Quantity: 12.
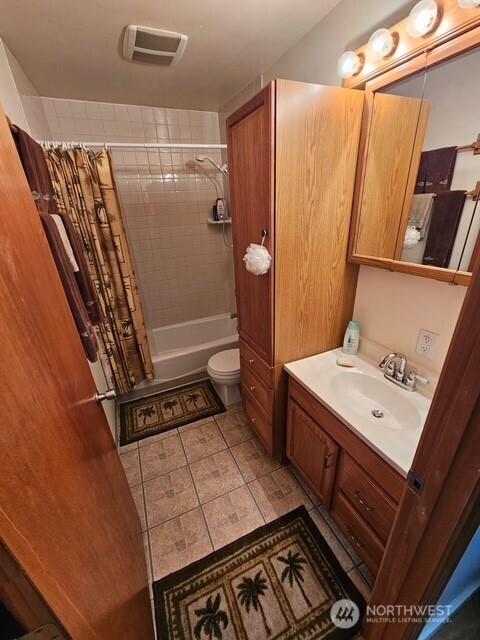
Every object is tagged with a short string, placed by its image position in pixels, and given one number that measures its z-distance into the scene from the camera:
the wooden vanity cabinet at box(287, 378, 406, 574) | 0.97
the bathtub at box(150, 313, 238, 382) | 2.48
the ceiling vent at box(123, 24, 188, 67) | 1.36
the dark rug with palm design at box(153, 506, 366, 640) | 1.06
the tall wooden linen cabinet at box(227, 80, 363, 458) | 1.08
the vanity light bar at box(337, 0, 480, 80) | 0.87
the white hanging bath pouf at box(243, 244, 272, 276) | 1.20
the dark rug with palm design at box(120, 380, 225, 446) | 2.09
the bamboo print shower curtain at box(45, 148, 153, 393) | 1.78
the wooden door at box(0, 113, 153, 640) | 0.39
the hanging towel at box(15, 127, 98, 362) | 0.92
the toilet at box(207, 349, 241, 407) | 2.14
